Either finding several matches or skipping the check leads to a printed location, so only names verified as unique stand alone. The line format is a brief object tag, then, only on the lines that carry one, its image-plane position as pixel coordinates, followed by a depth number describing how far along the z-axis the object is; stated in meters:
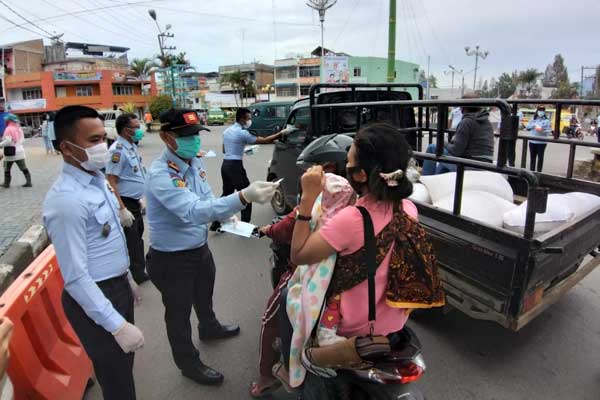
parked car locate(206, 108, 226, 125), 41.47
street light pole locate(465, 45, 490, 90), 40.07
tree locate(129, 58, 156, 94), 51.53
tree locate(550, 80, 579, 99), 52.25
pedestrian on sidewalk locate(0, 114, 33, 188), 8.98
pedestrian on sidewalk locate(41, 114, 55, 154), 17.69
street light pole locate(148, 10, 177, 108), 30.40
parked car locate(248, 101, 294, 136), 21.34
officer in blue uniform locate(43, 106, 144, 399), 1.71
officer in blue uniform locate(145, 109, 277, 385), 2.32
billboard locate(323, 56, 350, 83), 25.92
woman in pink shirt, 1.45
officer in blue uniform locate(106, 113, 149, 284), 4.15
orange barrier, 2.14
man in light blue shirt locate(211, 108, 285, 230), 5.83
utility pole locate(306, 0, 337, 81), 28.14
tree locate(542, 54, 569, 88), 84.00
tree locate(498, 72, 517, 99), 72.47
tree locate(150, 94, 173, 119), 38.34
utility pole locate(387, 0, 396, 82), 11.59
